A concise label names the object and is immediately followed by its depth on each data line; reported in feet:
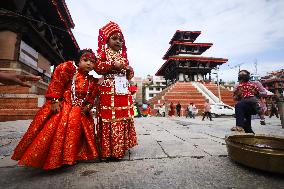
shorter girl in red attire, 4.19
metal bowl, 3.54
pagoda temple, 54.98
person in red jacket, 8.27
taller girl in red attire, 5.06
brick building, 19.59
